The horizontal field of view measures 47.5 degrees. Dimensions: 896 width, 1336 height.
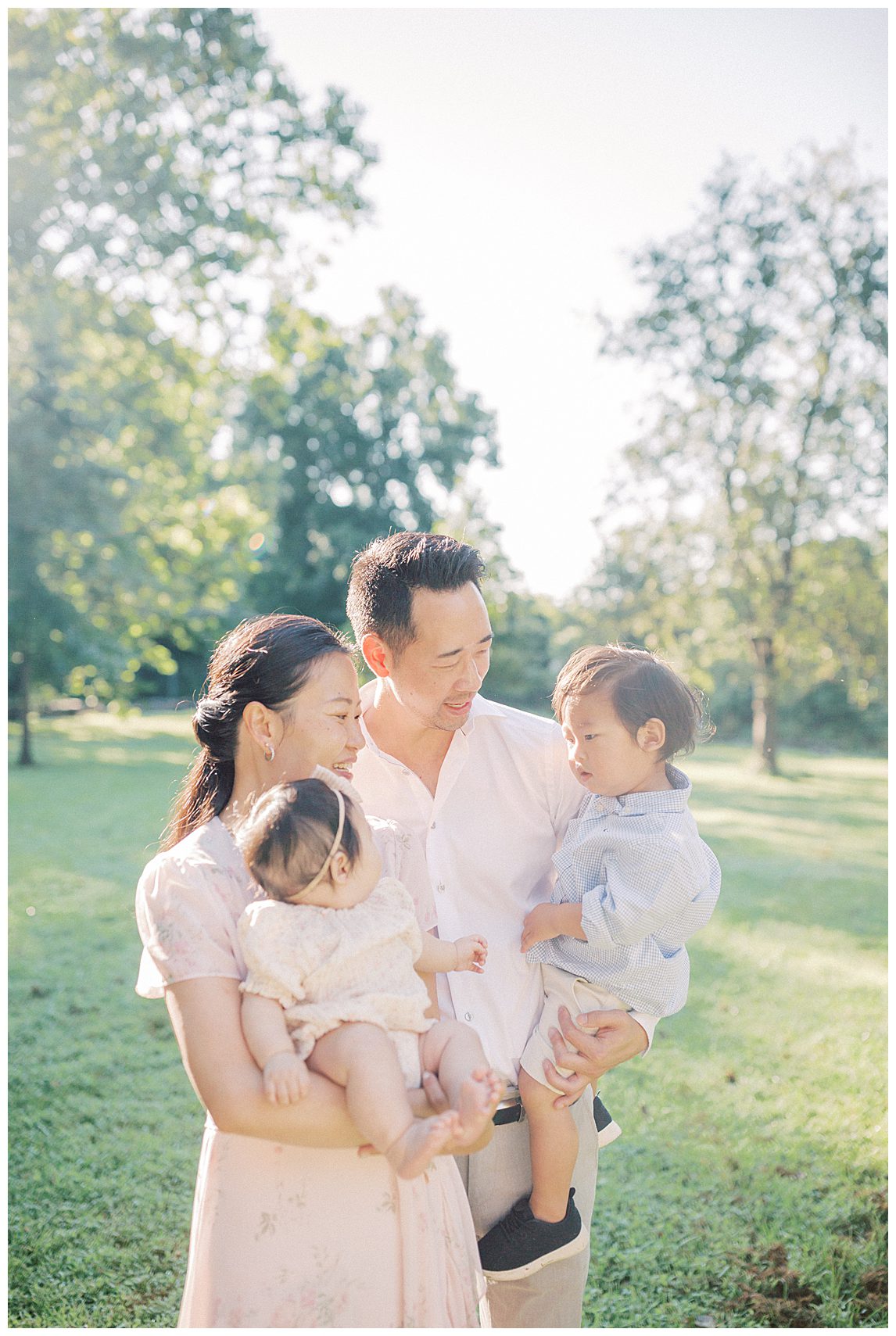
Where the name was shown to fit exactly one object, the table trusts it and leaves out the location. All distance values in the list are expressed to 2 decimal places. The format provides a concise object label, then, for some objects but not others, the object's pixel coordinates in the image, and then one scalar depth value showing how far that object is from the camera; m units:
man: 2.30
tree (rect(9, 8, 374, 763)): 11.03
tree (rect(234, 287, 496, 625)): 25.45
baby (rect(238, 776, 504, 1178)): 1.56
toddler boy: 2.22
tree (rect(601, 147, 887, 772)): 19.30
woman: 1.60
